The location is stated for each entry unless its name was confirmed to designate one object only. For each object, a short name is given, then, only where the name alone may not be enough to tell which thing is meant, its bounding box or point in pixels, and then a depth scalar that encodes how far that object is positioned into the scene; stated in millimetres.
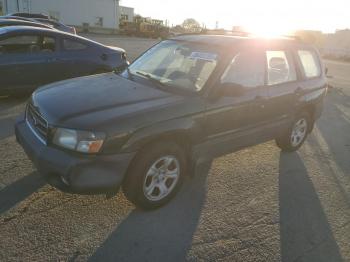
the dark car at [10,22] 9156
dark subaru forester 3055
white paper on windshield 4035
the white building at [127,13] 55812
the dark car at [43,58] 6664
